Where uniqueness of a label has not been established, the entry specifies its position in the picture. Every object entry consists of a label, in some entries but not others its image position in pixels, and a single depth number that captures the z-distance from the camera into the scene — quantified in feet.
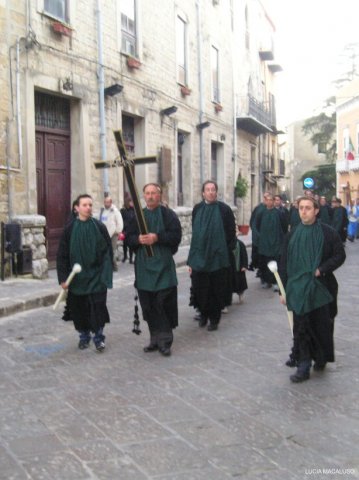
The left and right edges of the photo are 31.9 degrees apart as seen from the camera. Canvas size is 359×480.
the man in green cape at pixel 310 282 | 16.71
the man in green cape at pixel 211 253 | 23.86
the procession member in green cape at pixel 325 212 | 55.72
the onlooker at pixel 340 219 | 59.41
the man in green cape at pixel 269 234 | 34.88
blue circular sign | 89.43
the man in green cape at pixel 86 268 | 20.16
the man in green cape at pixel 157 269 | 19.95
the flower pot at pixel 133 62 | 49.43
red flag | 120.78
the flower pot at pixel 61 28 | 39.27
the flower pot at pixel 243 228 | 50.90
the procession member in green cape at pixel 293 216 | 46.72
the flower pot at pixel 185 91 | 61.82
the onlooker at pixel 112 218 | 41.09
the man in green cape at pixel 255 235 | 35.40
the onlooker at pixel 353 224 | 81.93
